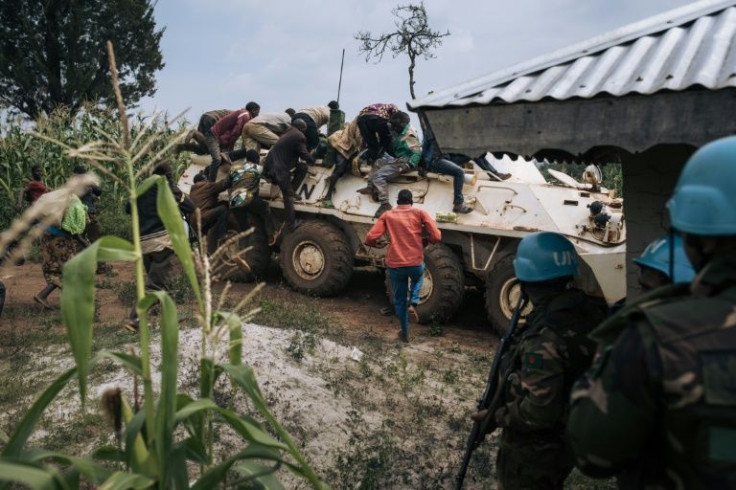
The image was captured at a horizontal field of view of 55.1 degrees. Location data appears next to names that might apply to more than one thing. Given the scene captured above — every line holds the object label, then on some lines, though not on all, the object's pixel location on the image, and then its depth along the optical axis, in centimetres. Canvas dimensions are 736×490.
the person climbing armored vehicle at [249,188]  991
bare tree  1789
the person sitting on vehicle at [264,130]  1089
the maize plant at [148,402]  220
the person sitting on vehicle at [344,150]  952
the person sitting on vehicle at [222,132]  1126
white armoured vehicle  751
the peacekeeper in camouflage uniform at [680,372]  156
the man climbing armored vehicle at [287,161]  970
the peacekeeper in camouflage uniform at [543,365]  280
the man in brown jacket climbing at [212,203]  1007
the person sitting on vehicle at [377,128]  910
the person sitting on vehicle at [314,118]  1043
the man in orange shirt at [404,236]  746
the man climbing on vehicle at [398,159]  889
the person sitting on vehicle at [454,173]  839
